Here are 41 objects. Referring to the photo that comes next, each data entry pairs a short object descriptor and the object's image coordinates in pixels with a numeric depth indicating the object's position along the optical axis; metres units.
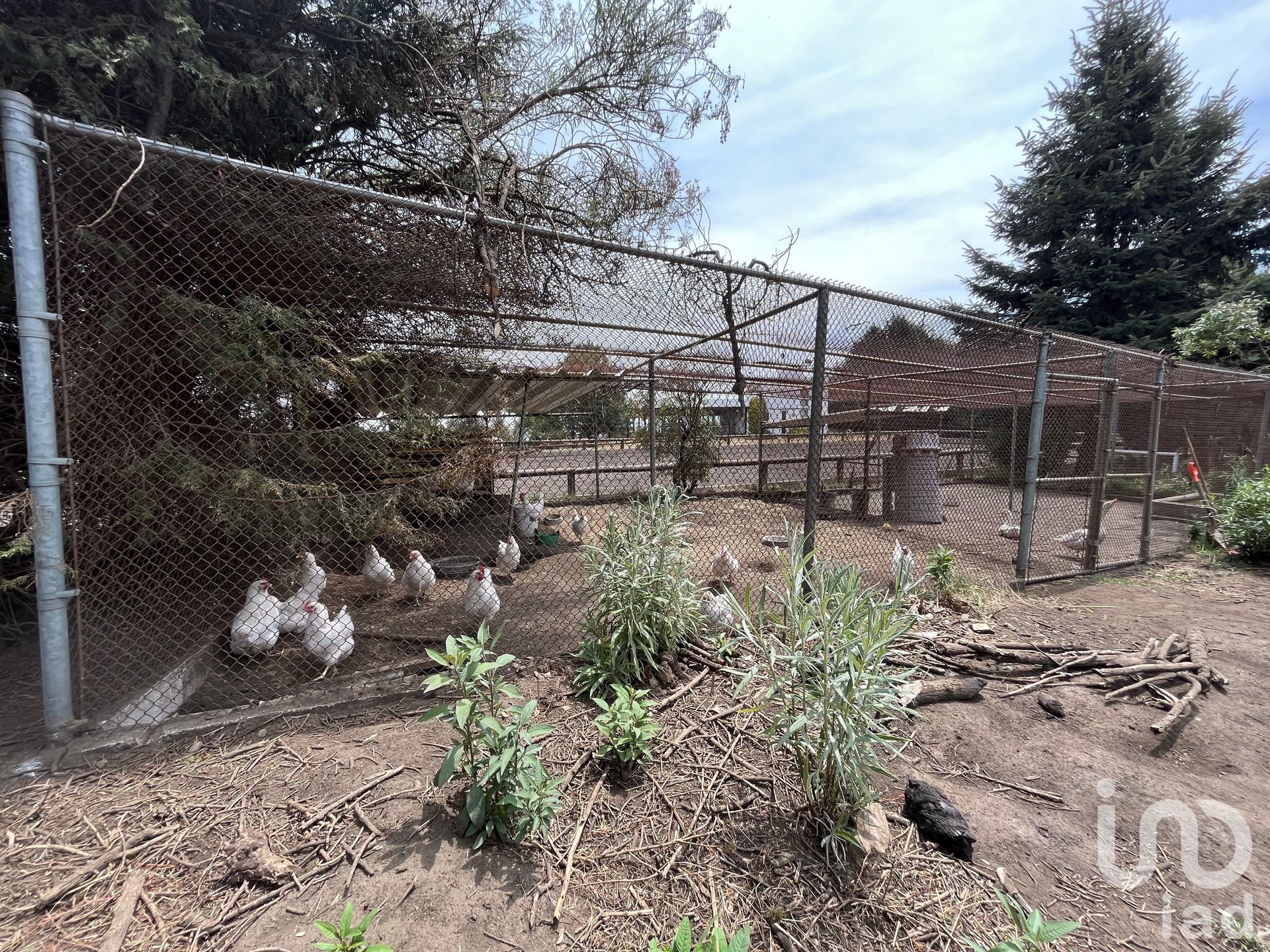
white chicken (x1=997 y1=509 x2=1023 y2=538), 6.40
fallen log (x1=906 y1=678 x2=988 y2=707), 2.40
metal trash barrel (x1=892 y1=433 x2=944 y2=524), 7.21
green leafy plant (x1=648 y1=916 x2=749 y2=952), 1.08
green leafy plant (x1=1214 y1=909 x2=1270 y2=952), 1.37
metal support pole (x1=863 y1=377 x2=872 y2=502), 6.28
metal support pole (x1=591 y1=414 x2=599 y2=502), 6.14
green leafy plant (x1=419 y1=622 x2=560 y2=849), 1.52
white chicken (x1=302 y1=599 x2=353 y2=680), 2.59
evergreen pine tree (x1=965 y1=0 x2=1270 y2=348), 11.70
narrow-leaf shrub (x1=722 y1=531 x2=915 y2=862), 1.48
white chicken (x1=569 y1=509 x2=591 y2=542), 5.84
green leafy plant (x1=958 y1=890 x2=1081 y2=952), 1.12
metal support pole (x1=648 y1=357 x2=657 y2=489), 4.37
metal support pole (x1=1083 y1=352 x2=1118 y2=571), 4.10
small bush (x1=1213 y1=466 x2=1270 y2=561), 4.89
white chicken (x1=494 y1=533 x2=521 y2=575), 4.50
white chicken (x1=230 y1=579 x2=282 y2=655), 2.56
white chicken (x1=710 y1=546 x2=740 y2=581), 4.16
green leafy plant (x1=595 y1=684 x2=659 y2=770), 1.83
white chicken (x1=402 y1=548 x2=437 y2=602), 3.58
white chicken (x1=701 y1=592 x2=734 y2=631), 2.90
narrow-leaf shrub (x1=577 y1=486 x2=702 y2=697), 2.40
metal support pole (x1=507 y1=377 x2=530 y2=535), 4.39
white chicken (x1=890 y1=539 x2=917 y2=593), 3.96
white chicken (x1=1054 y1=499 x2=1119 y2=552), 5.41
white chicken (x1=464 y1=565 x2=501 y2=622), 3.14
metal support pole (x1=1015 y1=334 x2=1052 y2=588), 3.81
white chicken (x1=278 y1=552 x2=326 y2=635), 2.77
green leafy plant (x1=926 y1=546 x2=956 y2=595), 3.61
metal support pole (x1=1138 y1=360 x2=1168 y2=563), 4.61
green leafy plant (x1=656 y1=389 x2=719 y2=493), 7.98
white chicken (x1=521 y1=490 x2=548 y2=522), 5.87
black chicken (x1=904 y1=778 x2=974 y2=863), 1.60
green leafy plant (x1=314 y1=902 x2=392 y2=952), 1.09
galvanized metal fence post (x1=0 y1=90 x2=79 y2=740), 1.70
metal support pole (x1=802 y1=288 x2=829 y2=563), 2.86
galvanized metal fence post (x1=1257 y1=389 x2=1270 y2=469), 6.43
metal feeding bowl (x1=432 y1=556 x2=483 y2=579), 4.59
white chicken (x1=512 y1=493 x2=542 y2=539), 5.76
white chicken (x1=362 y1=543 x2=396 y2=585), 3.67
